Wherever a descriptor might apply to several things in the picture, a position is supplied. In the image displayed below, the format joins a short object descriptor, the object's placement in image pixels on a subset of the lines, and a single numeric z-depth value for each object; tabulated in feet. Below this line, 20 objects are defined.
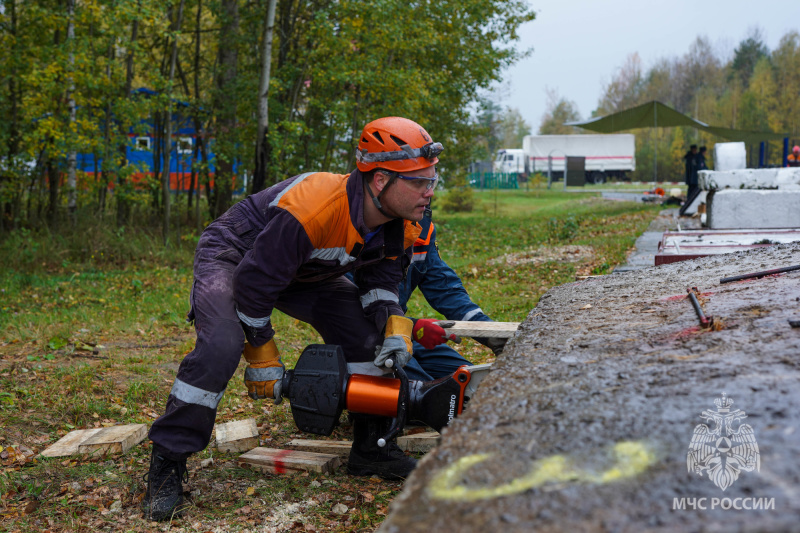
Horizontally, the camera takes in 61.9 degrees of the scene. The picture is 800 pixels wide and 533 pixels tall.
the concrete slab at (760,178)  24.53
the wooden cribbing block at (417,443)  11.67
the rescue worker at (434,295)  12.05
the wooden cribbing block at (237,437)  11.48
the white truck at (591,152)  137.39
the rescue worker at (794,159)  57.47
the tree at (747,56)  211.82
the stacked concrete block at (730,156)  38.14
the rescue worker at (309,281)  9.24
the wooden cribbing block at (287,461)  10.62
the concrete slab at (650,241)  21.44
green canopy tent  65.87
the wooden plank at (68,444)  10.95
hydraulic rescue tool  9.49
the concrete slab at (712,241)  15.92
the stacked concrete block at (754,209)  21.02
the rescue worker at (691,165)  62.75
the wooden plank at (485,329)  10.16
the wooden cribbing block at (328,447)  11.49
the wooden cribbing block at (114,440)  11.00
